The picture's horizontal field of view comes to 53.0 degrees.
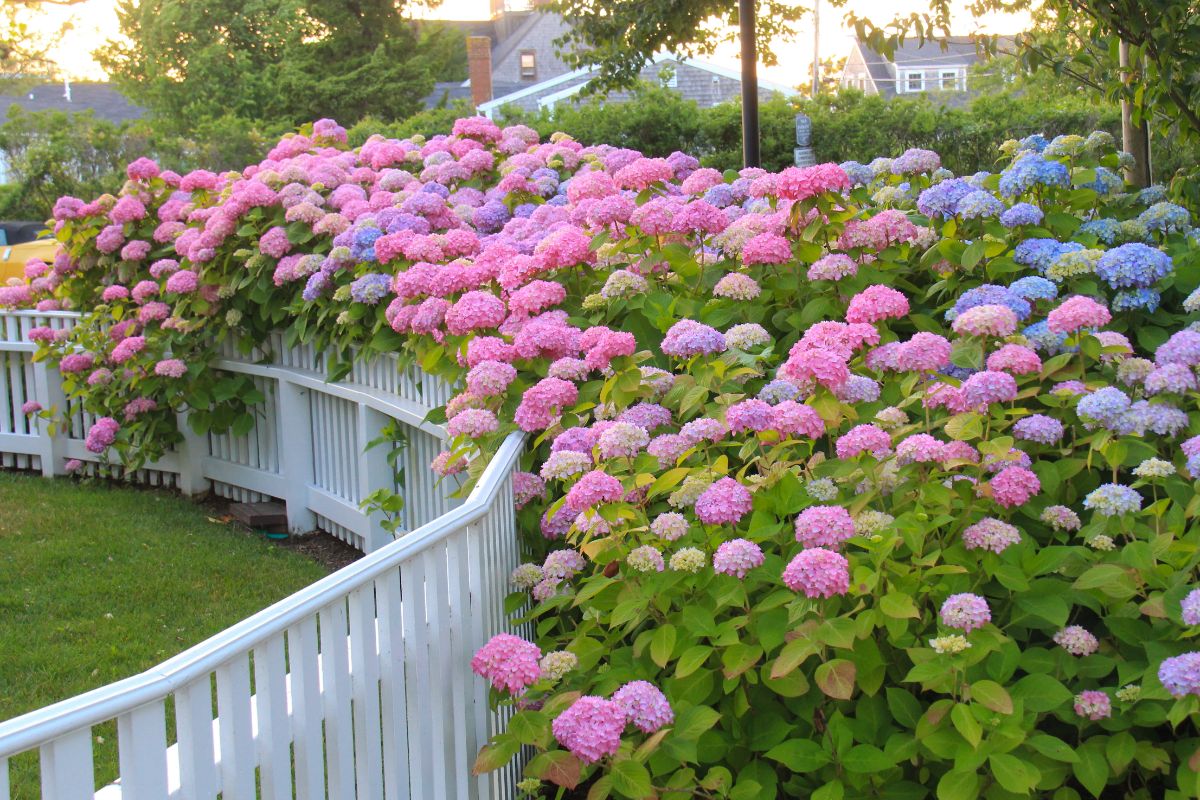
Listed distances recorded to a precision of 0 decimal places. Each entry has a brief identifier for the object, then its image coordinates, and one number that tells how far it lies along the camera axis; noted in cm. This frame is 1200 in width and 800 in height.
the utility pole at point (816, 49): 3795
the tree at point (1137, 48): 445
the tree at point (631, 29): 802
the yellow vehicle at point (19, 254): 1475
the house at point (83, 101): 4362
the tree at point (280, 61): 3438
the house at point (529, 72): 3053
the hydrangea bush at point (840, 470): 240
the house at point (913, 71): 4947
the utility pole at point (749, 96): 712
